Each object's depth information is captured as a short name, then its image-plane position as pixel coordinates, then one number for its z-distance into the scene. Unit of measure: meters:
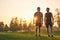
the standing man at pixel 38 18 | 4.95
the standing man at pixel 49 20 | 4.99
